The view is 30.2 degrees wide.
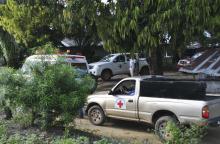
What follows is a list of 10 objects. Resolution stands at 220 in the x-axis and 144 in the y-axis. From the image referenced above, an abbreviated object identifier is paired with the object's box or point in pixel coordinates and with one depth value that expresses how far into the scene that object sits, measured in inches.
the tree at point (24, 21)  568.8
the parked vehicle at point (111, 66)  993.5
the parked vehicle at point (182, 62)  1228.8
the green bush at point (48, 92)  296.5
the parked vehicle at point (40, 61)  310.2
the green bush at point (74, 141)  201.0
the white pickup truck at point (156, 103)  385.4
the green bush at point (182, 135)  195.7
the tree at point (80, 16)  507.2
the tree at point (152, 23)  443.5
